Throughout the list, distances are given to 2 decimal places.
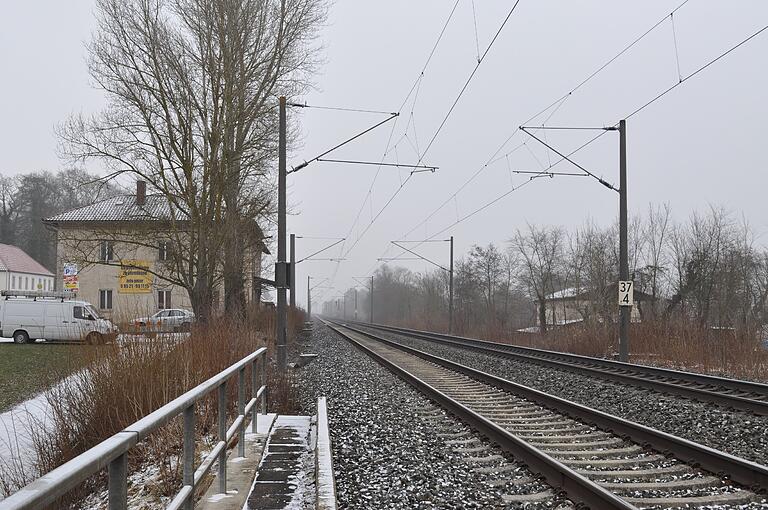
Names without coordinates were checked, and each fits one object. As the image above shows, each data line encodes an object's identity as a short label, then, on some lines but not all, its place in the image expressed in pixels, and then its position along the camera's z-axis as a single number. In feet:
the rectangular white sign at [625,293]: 66.03
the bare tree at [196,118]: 80.89
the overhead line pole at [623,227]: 66.44
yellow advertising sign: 128.94
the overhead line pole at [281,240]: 57.26
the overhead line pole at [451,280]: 141.59
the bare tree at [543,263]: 165.93
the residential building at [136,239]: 82.69
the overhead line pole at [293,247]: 106.86
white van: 98.49
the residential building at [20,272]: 215.51
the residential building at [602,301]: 107.19
